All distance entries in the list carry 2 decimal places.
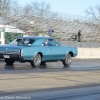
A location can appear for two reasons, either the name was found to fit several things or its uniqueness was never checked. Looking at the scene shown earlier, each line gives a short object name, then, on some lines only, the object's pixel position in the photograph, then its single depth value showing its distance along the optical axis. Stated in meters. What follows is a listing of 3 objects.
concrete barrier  33.25
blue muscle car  18.00
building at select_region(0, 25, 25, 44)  32.29
